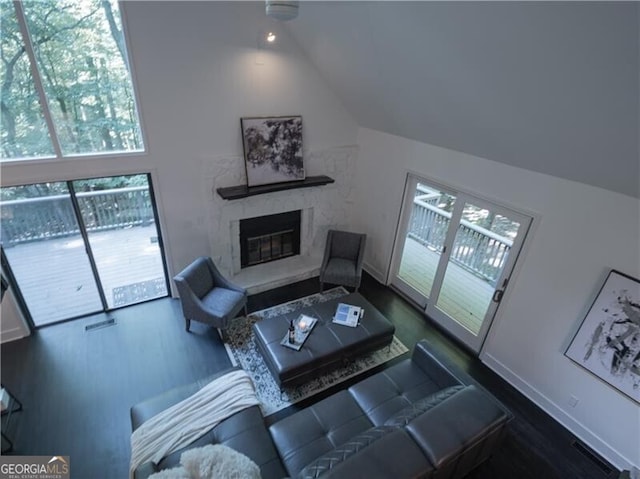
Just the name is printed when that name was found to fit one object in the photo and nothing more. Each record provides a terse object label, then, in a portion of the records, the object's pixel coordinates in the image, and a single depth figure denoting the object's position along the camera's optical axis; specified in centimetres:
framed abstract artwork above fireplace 461
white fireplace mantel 470
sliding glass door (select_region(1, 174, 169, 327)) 391
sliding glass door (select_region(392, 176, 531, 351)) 393
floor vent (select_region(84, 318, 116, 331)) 442
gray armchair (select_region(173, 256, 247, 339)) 414
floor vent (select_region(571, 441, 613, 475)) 312
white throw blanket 255
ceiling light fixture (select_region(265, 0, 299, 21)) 238
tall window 326
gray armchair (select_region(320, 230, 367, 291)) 514
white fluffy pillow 183
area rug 365
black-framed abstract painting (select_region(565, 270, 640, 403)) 282
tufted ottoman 352
